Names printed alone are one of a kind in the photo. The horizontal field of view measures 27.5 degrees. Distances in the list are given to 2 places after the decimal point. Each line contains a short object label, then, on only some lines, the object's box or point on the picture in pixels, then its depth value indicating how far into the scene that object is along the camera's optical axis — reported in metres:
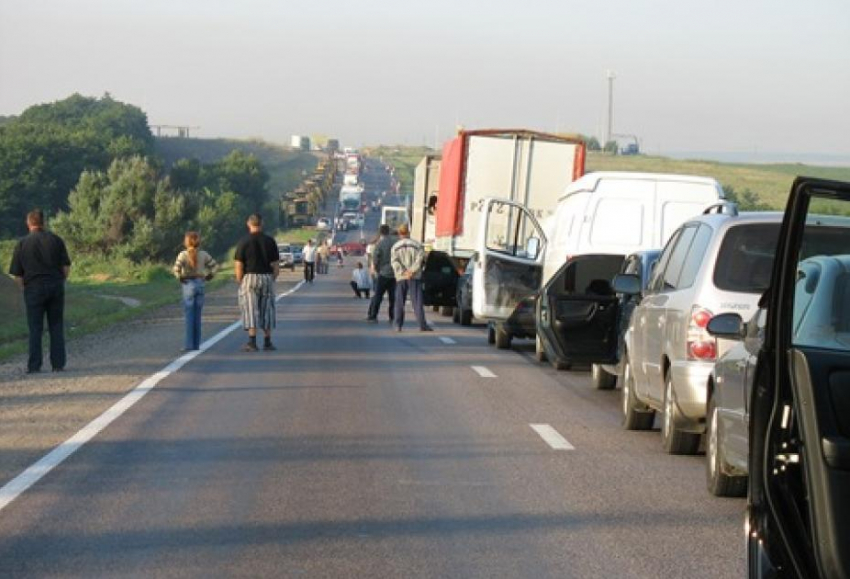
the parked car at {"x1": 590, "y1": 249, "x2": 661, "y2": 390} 16.69
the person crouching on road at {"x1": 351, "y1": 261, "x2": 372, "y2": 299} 45.88
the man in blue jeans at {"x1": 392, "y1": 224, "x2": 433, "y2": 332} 29.02
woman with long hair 22.83
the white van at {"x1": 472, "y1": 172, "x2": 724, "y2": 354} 20.52
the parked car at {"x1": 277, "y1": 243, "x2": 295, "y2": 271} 85.78
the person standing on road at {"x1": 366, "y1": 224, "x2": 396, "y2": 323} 31.30
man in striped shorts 23.08
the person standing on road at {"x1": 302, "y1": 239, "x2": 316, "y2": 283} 61.19
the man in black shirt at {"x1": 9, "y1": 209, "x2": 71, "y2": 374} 19.61
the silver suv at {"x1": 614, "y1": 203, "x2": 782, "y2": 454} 12.05
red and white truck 32.34
